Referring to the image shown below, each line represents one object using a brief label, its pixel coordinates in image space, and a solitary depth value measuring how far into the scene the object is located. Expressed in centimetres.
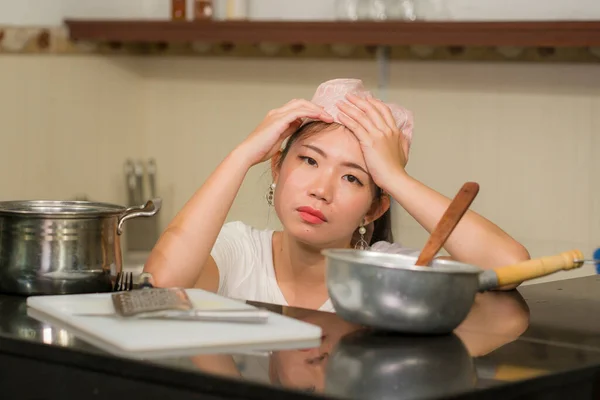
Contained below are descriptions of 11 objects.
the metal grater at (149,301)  150
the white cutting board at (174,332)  141
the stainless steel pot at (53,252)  169
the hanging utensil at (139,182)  383
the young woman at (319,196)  204
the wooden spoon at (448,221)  155
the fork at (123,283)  176
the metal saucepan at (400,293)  148
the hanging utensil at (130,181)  382
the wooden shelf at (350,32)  288
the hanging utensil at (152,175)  386
